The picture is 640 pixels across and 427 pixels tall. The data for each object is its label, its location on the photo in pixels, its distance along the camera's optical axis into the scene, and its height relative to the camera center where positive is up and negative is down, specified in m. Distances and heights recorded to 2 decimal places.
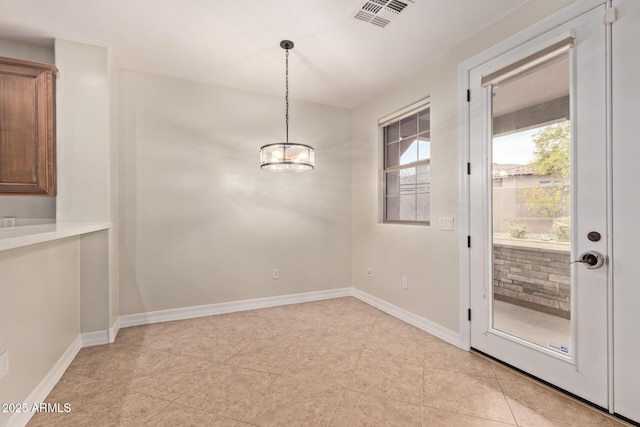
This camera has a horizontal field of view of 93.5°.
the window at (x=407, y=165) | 3.47 +0.57
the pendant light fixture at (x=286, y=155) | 2.64 +0.50
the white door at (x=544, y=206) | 1.91 +0.03
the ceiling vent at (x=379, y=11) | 2.31 +1.60
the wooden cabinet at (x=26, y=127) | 2.57 +0.75
